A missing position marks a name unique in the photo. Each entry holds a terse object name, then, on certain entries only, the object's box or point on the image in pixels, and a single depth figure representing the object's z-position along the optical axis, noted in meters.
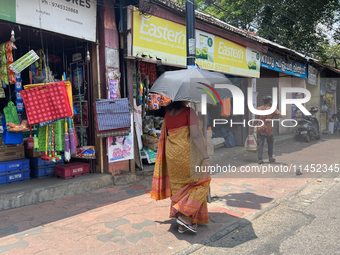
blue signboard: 10.83
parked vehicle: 12.34
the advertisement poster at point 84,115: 5.75
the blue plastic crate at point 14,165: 4.84
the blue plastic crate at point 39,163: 5.34
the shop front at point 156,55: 5.78
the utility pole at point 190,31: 4.30
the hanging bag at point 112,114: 5.26
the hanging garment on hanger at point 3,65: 4.67
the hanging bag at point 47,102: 4.65
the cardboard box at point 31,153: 5.38
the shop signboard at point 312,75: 15.44
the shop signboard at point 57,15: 4.24
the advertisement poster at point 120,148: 5.54
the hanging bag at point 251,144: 8.07
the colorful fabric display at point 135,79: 6.30
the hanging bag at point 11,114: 4.59
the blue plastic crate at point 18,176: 4.90
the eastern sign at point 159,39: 5.72
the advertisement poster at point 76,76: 5.83
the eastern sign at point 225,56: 7.63
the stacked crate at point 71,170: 5.20
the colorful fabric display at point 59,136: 4.93
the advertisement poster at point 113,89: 5.52
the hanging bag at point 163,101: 7.25
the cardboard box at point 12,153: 5.03
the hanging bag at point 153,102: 7.02
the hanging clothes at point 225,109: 8.87
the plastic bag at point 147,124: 7.25
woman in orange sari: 3.37
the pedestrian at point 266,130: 7.45
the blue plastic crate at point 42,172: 5.34
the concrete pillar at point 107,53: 5.45
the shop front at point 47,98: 4.58
